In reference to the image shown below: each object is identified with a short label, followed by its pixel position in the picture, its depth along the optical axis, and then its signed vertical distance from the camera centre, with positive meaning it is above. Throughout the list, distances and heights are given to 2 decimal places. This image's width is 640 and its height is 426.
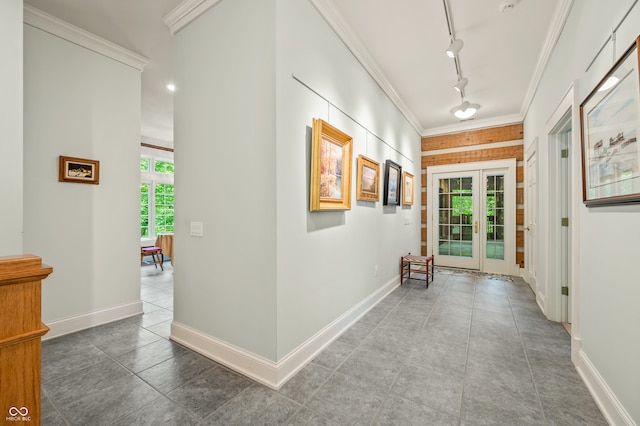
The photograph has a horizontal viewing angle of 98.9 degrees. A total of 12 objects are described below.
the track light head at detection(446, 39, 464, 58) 2.70 +1.66
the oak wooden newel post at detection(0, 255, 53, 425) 0.73 -0.34
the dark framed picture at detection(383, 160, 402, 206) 3.90 +0.44
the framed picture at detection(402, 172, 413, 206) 4.70 +0.43
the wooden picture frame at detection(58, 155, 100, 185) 2.69 +0.44
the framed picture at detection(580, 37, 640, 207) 1.37 +0.44
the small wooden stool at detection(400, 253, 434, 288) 4.41 -0.88
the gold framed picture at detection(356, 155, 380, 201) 3.10 +0.40
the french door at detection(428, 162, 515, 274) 5.20 -0.12
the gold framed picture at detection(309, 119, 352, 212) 2.20 +0.40
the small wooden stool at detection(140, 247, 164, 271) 5.60 -0.79
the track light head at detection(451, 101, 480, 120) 4.05 +1.54
